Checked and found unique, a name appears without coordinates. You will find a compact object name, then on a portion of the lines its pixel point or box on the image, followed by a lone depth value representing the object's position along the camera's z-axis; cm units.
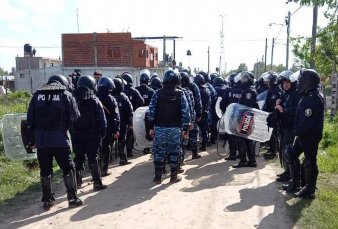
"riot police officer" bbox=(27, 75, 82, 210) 594
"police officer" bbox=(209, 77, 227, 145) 1179
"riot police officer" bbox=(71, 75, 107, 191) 685
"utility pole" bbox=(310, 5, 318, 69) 1583
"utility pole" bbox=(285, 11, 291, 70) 3189
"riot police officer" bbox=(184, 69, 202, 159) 962
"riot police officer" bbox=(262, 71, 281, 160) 955
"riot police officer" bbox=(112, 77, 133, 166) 905
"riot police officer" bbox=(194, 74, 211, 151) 1048
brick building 2917
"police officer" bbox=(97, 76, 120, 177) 796
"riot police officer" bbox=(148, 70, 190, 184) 752
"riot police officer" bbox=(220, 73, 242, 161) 939
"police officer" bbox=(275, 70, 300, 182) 704
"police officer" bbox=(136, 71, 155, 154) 1066
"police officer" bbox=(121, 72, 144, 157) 1016
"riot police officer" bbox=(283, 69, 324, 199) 609
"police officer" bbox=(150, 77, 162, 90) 1116
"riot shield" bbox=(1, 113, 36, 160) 775
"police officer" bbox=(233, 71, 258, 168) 889
